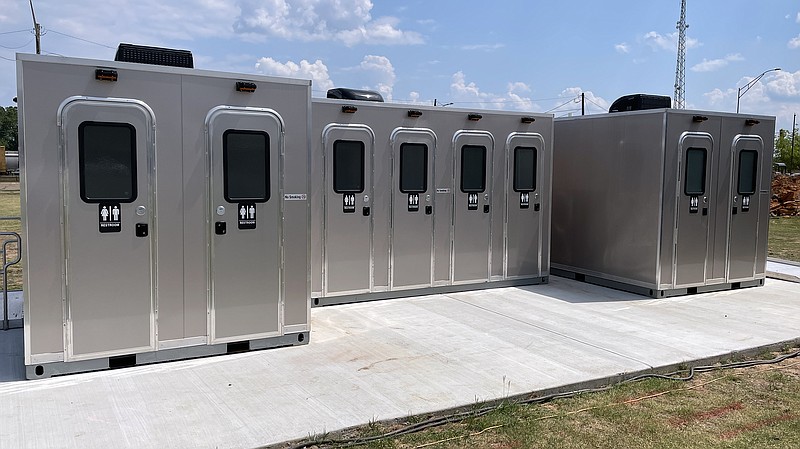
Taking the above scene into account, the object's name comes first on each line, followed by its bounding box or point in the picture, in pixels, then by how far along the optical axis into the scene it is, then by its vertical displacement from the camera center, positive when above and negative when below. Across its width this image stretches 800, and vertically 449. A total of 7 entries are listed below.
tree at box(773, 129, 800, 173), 48.95 +2.68
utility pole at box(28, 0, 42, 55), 24.45 +5.34
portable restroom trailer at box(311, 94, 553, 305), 7.92 -0.24
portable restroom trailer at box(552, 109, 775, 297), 8.66 -0.21
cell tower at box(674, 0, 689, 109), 48.59 +9.57
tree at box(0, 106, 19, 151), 66.12 +4.73
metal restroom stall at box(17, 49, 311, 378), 4.99 -0.29
